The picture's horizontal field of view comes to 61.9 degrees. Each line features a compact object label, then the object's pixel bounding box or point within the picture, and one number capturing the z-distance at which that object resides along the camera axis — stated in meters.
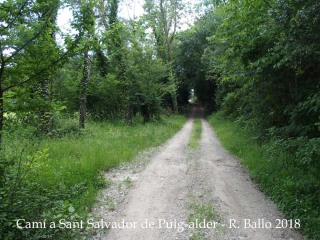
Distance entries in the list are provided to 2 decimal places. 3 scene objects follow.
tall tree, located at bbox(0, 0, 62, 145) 4.36
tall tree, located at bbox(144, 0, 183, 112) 30.25
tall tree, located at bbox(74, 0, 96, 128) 4.93
